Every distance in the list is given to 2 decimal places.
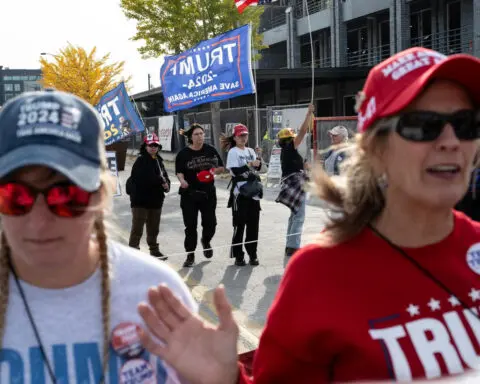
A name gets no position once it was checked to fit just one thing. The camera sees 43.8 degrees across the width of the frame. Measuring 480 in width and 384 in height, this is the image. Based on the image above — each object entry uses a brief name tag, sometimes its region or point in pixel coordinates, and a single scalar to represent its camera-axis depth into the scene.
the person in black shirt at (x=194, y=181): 8.19
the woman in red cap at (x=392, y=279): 1.71
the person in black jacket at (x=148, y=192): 8.48
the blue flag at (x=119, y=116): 10.70
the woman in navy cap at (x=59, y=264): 1.65
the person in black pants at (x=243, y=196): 8.03
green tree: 23.91
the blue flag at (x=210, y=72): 11.26
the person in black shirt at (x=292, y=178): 8.23
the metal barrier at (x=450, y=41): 24.10
